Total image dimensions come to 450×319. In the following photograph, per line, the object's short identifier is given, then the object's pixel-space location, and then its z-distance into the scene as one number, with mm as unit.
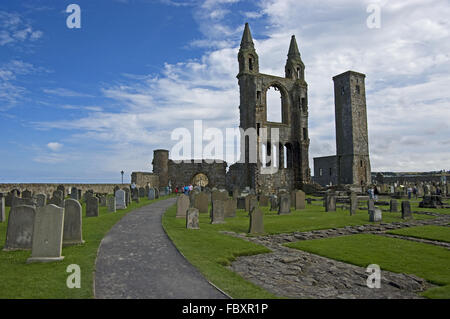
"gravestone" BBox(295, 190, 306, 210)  18375
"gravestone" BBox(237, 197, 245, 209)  18756
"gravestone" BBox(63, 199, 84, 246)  7691
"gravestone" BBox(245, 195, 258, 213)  16631
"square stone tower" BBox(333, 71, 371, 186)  41438
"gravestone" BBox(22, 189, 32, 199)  18641
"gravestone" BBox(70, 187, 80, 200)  20761
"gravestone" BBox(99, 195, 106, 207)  19609
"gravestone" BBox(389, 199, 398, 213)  16489
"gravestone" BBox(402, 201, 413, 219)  13734
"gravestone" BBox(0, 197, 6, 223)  11664
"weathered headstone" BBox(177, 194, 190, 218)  13609
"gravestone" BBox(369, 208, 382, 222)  13070
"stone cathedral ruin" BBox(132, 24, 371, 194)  33375
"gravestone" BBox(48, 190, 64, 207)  14506
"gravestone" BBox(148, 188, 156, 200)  25906
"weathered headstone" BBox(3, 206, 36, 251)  7281
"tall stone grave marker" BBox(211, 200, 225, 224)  12391
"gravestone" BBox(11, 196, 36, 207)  12852
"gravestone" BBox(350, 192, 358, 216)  15781
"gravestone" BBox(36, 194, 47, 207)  14609
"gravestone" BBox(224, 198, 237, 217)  14586
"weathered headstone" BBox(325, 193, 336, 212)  17438
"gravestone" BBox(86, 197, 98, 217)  13656
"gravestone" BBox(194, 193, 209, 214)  16609
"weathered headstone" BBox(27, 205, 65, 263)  6270
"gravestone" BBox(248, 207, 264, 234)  10383
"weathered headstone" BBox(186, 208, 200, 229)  10820
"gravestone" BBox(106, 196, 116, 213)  15617
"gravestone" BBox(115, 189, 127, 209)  17062
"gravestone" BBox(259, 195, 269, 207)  20594
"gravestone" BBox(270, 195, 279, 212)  18203
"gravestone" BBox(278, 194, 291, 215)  15766
